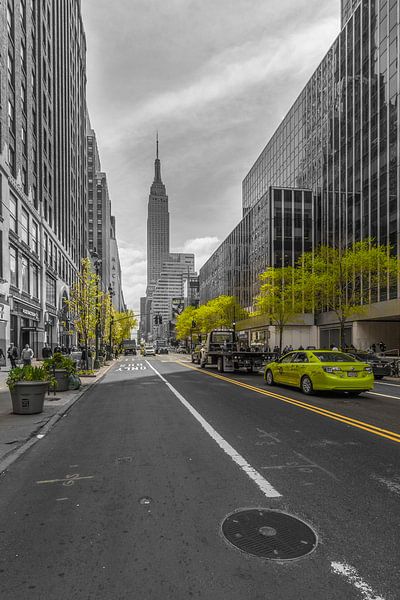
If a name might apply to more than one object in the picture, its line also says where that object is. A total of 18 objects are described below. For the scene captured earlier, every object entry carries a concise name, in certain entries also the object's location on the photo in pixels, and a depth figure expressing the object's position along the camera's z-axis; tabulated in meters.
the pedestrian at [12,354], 30.34
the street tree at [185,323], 95.88
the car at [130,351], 89.12
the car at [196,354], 36.97
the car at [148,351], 74.62
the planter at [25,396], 11.12
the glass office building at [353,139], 42.62
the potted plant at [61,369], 16.80
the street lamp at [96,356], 30.81
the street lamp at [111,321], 53.41
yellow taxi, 13.53
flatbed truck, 24.52
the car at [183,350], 102.44
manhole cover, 3.66
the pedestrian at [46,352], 38.06
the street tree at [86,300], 29.64
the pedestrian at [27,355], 27.69
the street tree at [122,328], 73.50
